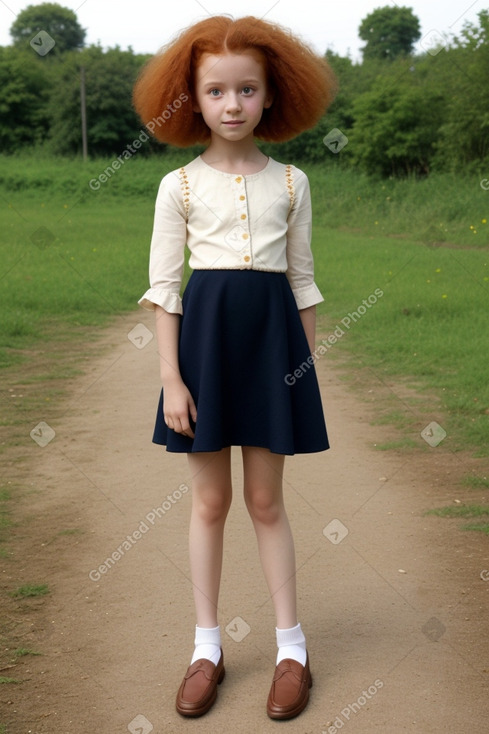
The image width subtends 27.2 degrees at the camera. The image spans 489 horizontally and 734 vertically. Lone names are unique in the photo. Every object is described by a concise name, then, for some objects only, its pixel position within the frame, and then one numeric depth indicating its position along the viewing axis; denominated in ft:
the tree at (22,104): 112.27
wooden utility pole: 102.17
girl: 8.86
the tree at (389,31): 183.42
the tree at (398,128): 75.41
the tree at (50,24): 207.62
